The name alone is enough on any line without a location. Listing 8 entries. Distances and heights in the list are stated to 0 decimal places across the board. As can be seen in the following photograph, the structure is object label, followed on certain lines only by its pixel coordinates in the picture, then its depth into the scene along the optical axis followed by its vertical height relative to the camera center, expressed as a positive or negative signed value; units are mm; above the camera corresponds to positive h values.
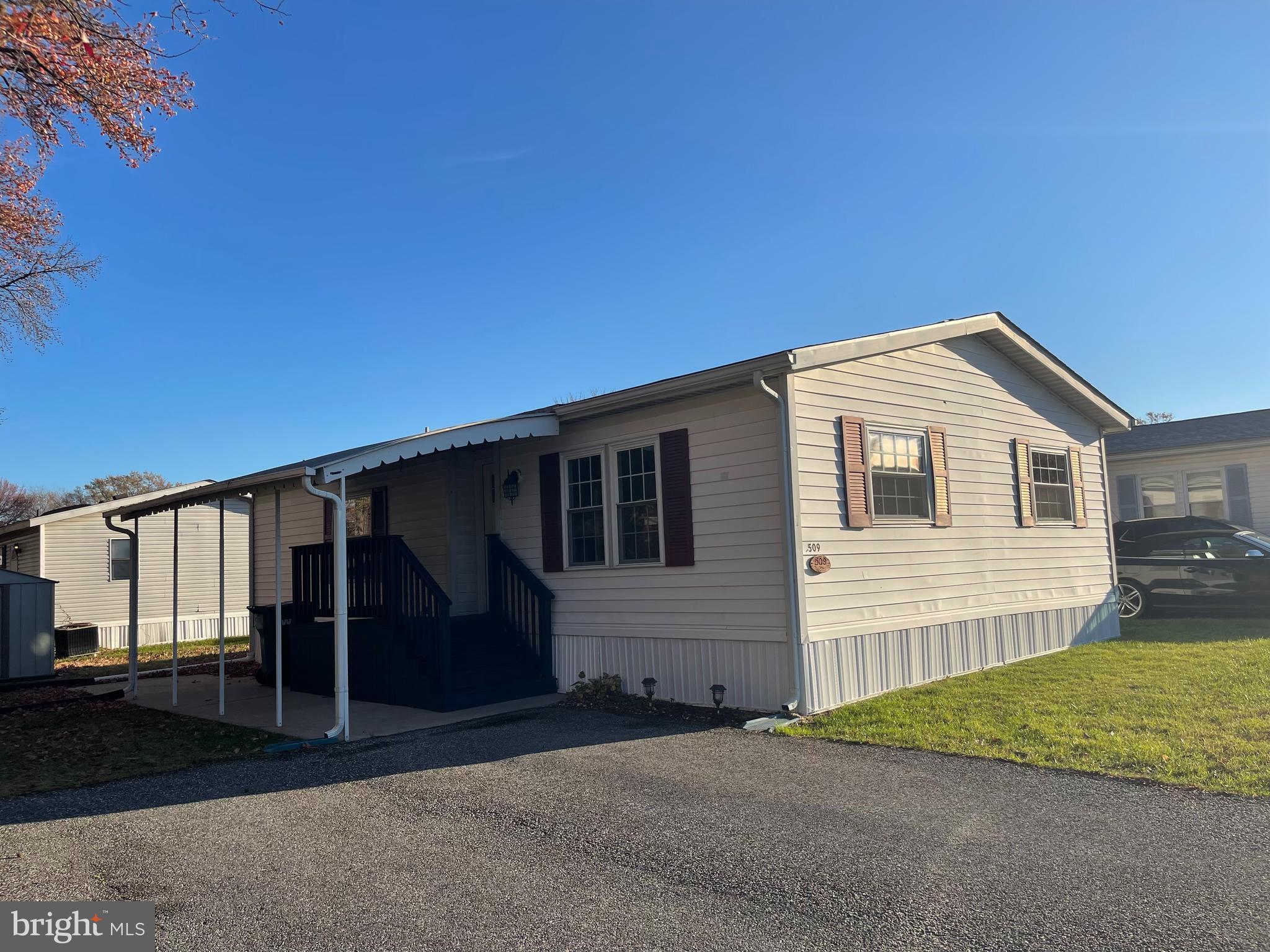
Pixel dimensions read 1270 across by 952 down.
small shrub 9102 -1461
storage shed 14203 -833
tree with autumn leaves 6590 +4431
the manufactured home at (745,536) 8016 +185
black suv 12391 -495
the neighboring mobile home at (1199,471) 16250 +1300
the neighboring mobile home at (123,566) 19734 +234
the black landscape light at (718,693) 7944 -1348
